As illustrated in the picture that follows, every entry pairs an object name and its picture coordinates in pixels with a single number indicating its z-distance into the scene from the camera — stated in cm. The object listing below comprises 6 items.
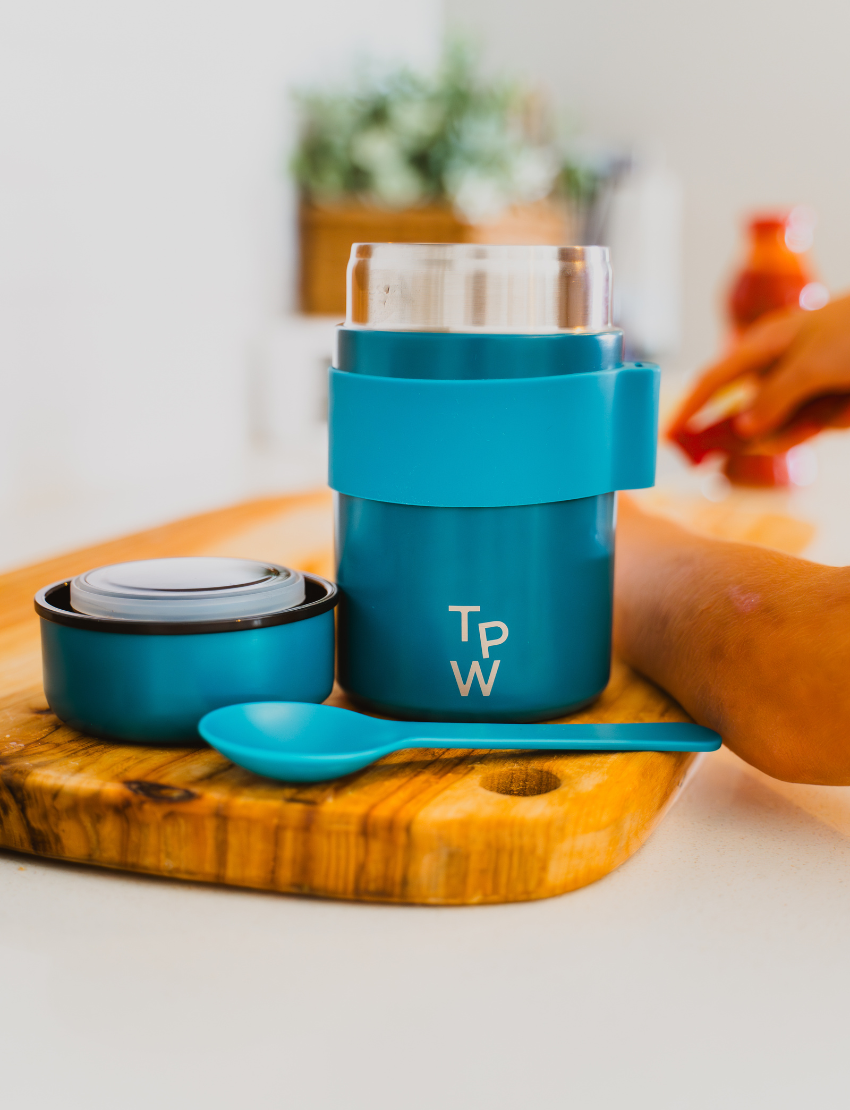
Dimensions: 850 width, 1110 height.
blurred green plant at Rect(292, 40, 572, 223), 159
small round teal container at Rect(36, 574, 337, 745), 38
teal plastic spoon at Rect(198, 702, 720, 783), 35
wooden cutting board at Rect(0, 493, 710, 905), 33
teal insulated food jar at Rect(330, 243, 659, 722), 39
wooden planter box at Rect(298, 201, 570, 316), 155
